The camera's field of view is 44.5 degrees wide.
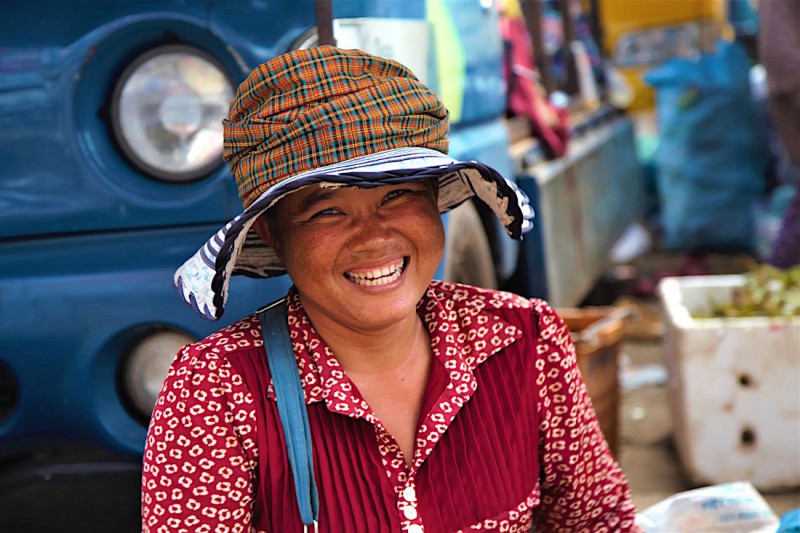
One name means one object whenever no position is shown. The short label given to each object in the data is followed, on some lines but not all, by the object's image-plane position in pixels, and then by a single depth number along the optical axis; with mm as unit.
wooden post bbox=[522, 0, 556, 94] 4230
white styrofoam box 2947
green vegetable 3090
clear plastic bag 2021
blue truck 1814
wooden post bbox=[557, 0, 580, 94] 4984
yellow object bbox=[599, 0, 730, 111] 9516
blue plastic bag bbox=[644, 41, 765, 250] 6258
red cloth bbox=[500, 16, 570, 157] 3785
